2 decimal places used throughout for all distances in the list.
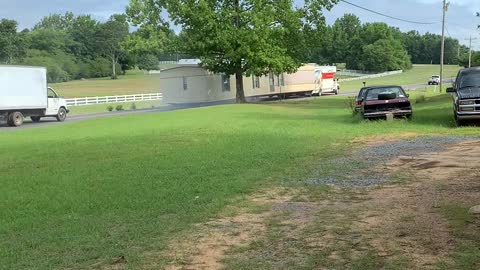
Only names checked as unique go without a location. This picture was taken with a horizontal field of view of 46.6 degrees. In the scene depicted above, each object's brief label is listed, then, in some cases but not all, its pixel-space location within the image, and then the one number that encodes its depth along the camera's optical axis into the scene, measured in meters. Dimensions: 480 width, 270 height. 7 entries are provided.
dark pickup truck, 16.64
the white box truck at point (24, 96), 32.38
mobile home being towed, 44.22
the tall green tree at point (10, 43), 93.56
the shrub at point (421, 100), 35.40
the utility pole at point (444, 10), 56.22
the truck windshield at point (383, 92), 20.72
